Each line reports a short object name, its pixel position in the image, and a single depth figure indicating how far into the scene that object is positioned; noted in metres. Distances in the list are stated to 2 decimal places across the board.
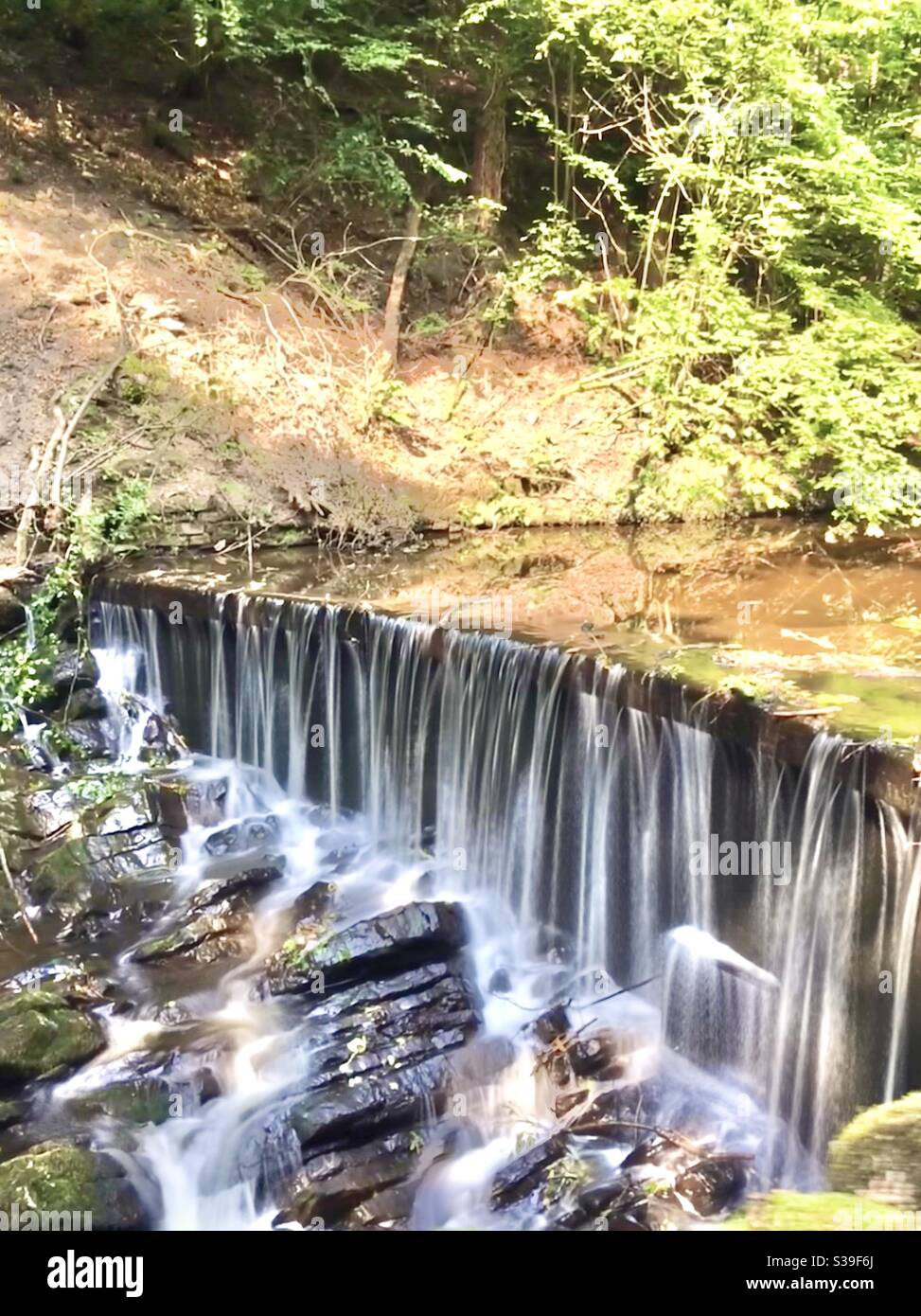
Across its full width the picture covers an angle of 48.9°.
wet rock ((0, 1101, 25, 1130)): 5.21
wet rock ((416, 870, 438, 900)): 7.05
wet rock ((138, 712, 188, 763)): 8.42
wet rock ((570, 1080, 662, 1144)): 5.21
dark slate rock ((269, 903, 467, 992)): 6.13
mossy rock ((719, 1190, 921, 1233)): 2.35
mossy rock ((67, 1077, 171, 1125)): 5.36
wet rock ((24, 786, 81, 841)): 7.43
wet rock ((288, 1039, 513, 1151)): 5.20
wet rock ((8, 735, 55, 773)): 7.90
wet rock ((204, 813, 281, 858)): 7.67
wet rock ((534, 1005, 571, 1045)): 5.84
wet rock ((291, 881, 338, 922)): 6.75
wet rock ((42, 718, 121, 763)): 8.09
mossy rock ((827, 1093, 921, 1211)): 2.50
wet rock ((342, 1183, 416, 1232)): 4.85
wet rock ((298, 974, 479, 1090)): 5.55
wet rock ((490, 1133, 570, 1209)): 4.98
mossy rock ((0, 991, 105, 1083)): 5.44
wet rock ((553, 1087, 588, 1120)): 5.44
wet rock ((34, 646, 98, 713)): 8.35
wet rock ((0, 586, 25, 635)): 8.51
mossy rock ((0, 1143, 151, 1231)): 4.63
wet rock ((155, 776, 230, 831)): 7.79
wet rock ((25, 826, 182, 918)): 6.89
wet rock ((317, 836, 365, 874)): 7.40
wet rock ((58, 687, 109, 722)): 8.34
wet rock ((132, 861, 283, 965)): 6.48
